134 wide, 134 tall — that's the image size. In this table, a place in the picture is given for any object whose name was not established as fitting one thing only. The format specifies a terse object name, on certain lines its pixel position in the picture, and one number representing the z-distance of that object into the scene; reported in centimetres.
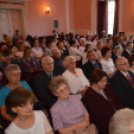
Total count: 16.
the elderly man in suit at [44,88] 240
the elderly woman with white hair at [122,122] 100
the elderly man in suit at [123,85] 245
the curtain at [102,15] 1058
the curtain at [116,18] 995
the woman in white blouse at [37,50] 546
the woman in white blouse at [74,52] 528
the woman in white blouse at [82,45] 587
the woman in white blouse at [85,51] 427
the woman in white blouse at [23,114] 140
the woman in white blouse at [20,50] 482
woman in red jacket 191
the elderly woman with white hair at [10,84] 194
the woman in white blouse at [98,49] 483
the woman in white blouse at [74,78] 274
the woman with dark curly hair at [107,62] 370
